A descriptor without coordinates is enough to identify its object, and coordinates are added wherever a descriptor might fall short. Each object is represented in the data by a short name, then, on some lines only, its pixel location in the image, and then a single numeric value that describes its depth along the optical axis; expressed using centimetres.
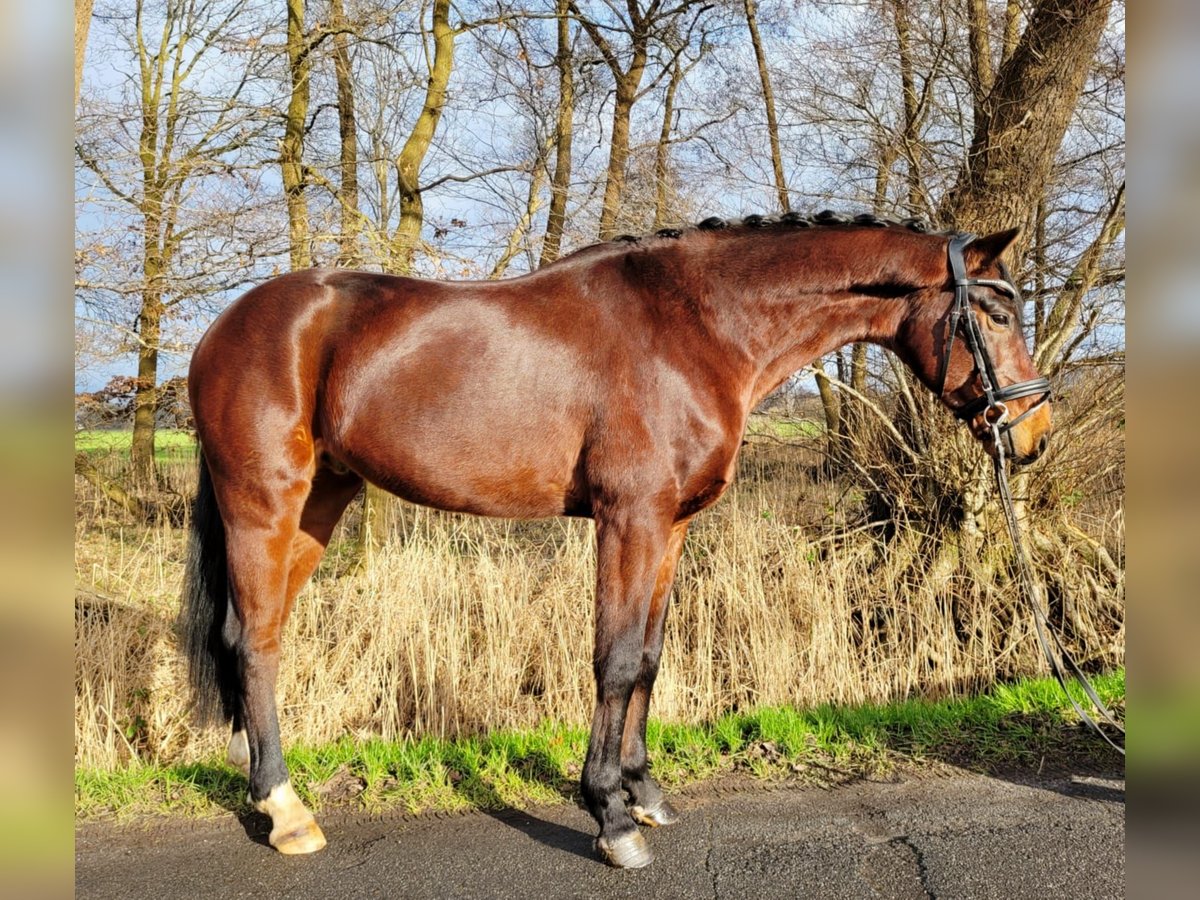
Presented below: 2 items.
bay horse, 292
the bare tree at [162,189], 591
